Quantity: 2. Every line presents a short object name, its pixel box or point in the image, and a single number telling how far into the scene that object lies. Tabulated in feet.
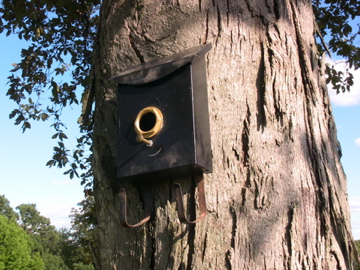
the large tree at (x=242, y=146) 5.17
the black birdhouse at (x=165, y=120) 5.47
